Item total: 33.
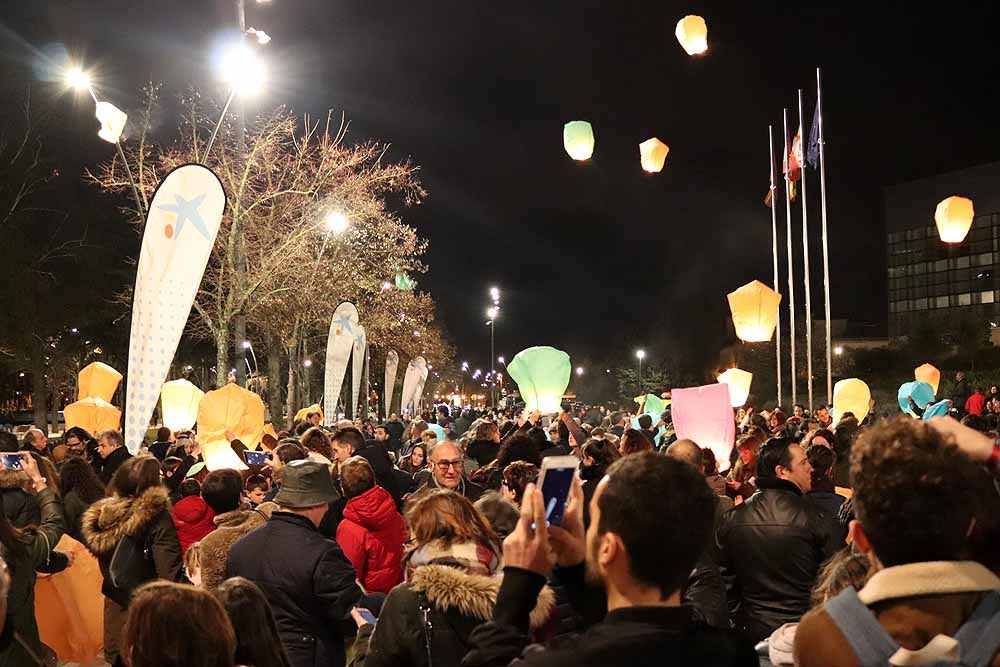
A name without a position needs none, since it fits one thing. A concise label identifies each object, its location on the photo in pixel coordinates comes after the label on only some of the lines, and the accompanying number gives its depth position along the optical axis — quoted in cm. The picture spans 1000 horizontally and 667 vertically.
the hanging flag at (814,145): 2927
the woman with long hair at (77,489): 845
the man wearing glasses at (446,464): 805
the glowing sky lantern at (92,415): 1666
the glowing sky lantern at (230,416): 1404
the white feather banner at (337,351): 2598
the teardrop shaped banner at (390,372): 4364
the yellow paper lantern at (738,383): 2465
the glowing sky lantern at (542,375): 1823
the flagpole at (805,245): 3197
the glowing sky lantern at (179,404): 2145
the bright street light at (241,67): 2012
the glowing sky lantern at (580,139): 2027
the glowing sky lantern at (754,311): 2125
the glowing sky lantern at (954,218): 2297
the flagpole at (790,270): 3222
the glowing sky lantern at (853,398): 2156
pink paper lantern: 1324
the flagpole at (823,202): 2792
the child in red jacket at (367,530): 703
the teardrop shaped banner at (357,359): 2851
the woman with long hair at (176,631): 319
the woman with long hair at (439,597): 388
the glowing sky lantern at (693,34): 2061
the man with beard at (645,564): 249
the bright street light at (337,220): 2927
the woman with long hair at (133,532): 689
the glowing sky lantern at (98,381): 2118
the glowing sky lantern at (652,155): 2316
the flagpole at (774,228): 3462
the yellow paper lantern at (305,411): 2215
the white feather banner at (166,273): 1228
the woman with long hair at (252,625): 370
